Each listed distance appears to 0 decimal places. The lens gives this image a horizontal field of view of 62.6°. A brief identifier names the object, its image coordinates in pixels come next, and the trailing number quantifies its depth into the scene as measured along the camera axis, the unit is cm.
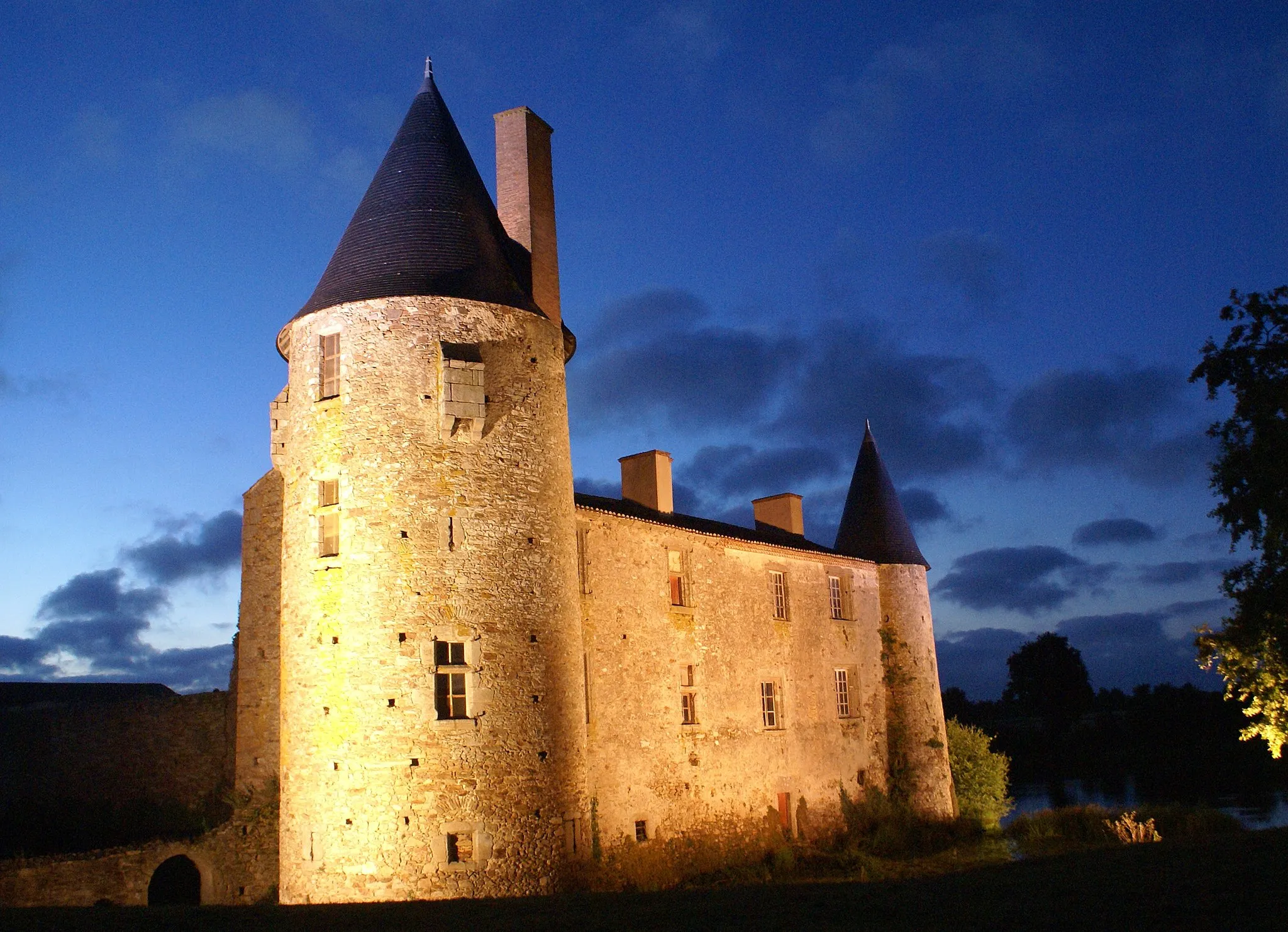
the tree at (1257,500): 1617
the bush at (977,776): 3017
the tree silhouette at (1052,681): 7169
